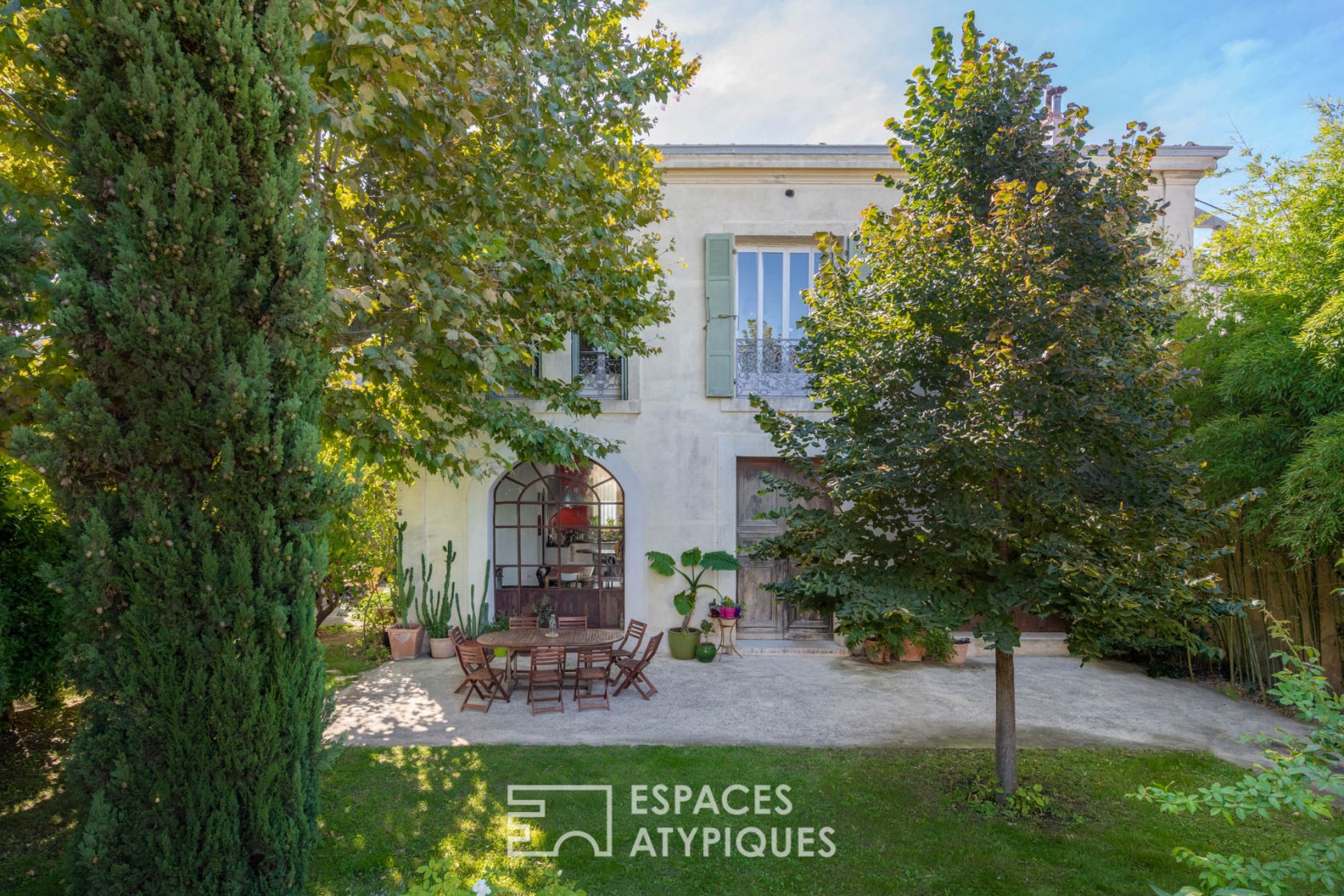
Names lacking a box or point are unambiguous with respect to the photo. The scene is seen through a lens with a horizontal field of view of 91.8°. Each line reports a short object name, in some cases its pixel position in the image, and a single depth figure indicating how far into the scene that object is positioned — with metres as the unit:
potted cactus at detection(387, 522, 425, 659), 9.89
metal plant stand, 10.07
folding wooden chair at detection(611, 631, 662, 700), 7.70
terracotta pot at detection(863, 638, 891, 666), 9.60
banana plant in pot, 9.78
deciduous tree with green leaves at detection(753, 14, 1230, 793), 4.25
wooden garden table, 7.61
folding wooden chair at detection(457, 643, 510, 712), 7.36
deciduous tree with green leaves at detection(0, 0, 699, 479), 3.87
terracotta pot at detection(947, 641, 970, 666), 9.83
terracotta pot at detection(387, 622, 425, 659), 9.88
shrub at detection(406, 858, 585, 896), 2.03
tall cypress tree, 2.68
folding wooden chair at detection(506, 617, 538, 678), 9.27
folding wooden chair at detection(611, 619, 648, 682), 8.15
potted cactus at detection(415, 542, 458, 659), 9.98
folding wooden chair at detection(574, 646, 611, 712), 7.41
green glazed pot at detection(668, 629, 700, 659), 9.77
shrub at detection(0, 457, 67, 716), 5.13
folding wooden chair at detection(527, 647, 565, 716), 7.22
